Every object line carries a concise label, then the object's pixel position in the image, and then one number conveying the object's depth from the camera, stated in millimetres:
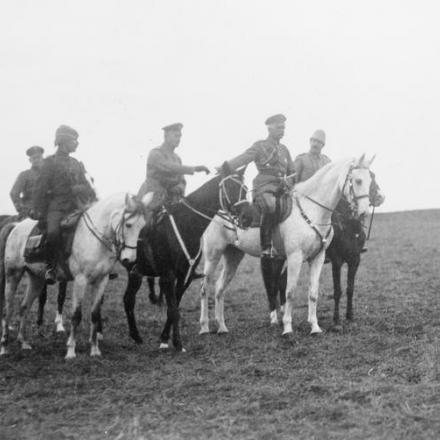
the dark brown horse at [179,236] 9312
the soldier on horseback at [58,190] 9141
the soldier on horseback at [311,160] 11836
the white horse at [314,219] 9680
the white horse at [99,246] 8672
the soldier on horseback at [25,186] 12070
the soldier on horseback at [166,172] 9547
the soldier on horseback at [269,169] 9877
